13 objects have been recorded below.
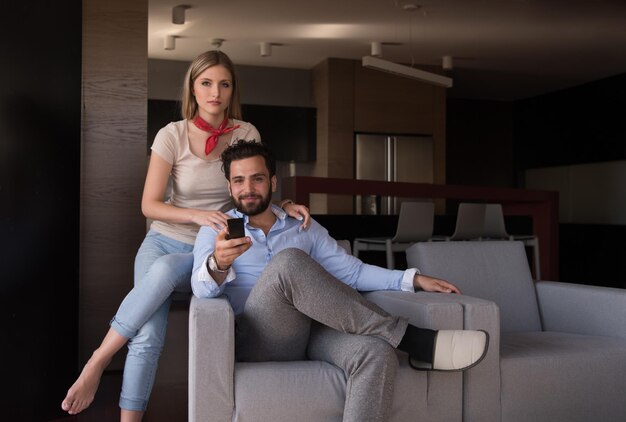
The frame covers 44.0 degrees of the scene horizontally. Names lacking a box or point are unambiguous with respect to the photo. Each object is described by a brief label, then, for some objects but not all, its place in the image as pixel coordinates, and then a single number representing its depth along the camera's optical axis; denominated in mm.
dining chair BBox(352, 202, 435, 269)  5715
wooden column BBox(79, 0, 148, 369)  3889
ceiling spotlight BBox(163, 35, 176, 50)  7457
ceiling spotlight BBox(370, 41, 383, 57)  7715
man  2203
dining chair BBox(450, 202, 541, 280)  6137
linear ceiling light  5770
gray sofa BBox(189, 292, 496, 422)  2191
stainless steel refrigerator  8789
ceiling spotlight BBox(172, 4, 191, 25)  6445
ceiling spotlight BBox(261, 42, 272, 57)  7766
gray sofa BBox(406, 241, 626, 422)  2467
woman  2533
